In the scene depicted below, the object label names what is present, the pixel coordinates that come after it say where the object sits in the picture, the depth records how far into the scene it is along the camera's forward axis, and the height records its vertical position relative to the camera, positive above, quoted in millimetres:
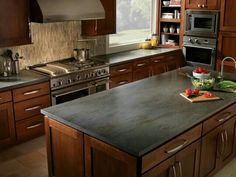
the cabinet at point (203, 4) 5223 +279
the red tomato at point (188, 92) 2864 -627
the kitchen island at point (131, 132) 2059 -756
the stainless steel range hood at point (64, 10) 3758 +144
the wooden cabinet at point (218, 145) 2660 -1081
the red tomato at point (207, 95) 2830 -644
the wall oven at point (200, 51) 5426 -514
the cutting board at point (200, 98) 2771 -667
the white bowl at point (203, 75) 3279 -547
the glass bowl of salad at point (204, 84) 3053 -593
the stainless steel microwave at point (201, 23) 5285 -32
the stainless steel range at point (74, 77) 3941 -705
